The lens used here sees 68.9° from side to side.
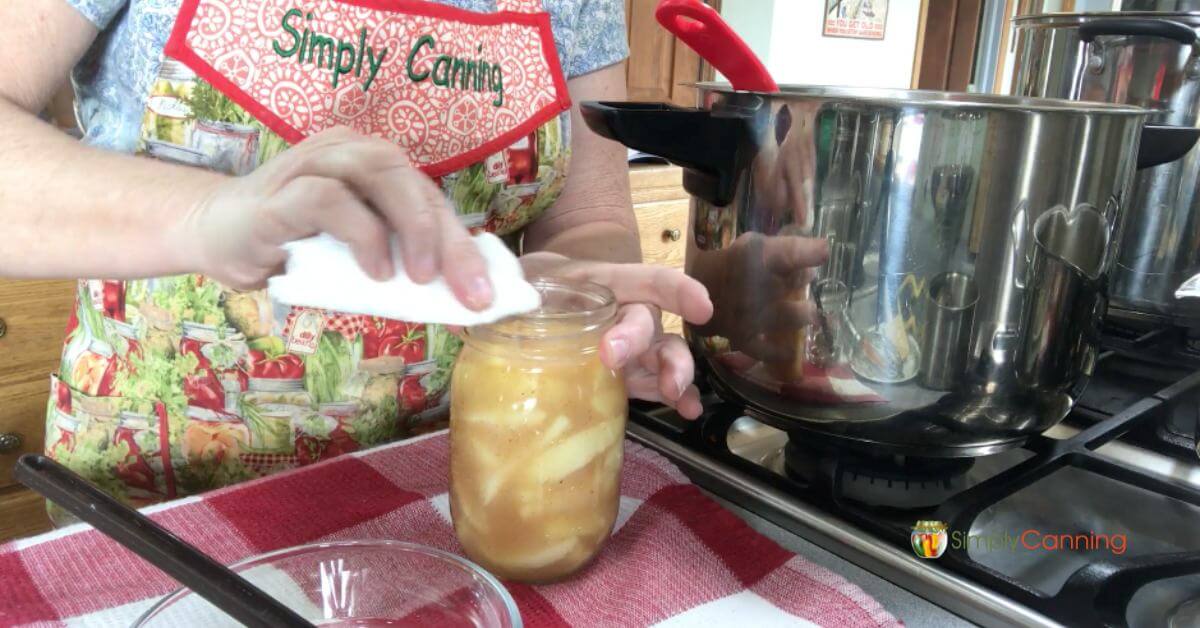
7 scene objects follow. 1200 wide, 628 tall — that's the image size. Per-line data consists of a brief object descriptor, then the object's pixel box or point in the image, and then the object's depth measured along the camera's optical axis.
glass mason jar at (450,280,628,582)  0.41
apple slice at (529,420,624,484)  0.41
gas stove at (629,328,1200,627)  0.41
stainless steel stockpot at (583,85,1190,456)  0.42
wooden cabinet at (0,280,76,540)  1.10
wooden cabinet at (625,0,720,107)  1.78
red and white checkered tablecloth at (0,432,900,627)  0.40
